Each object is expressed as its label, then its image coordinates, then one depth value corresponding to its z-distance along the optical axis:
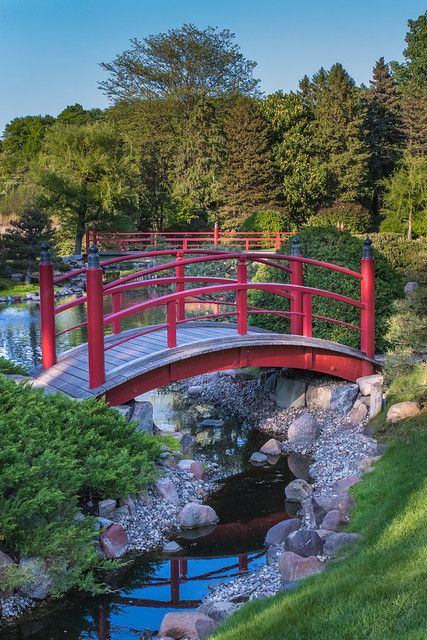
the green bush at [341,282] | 10.67
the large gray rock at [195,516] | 7.03
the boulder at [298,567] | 5.36
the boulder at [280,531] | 6.64
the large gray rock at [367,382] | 9.78
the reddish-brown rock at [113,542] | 6.34
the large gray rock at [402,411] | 8.22
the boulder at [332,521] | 6.20
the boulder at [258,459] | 8.95
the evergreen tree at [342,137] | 38.66
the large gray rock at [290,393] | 10.82
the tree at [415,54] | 50.00
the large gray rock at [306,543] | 5.73
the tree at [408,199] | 33.44
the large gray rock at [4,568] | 5.29
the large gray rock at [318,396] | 10.38
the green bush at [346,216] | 37.88
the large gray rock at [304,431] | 9.42
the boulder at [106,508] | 6.61
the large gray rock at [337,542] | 5.55
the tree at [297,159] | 38.66
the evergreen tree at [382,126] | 41.16
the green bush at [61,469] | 5.52
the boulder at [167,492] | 7.32
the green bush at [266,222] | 36.66
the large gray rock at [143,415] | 8.47
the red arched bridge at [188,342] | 7.99
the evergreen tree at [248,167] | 39.38
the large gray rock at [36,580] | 5.48
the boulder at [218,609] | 5.04
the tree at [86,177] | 37.47
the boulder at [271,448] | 9.22
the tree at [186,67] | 45.75
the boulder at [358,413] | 9.43
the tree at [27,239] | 30.00
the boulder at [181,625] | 4.87
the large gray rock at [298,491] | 7.64
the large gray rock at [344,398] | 9.97
